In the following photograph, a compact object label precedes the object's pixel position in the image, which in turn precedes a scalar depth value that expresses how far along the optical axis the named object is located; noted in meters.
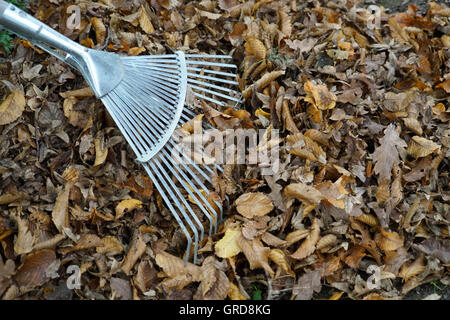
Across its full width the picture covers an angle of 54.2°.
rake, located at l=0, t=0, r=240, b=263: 1.73
